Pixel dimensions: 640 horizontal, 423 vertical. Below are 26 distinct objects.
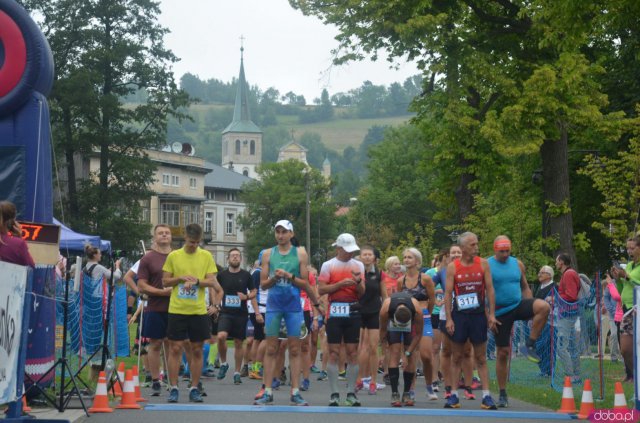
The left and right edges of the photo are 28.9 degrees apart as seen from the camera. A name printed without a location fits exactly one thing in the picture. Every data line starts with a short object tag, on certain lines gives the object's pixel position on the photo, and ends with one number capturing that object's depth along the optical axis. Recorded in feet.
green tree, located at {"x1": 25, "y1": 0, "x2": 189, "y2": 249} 178.09
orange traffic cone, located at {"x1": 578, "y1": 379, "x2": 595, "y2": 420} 41.22
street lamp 373.28
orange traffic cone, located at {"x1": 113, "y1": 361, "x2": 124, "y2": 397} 46.19
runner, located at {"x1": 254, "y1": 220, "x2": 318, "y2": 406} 44.19
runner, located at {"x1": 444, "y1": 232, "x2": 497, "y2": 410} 45.27
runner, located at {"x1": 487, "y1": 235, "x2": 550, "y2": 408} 45.83
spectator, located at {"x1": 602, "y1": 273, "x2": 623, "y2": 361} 59.47
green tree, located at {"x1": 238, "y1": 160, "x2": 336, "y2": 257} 398.83
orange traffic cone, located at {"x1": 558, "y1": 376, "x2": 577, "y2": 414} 43.52
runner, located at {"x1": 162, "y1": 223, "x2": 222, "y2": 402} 45.73
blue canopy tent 91.71
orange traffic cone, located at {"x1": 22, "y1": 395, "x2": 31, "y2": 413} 39.10
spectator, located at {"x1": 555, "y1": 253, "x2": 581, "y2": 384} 57.72
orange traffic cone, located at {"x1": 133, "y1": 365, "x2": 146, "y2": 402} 43.71
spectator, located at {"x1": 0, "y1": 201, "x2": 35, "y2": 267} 32.71
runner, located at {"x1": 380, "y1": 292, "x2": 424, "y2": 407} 46.52
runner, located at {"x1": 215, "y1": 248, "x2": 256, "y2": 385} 60.80
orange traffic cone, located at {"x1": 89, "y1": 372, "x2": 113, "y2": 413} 41.09
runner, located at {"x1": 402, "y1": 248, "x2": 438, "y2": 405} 49.75
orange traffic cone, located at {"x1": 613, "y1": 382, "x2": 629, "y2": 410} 38.27
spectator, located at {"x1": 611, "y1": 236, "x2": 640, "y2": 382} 47.70
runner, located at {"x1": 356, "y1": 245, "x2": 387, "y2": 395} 48.83
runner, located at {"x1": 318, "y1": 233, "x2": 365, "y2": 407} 44.73
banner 29.14
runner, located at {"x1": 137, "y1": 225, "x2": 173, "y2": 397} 48.55
